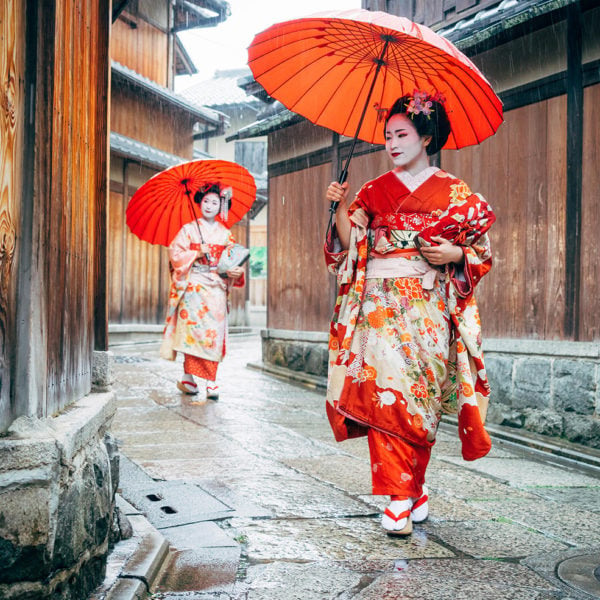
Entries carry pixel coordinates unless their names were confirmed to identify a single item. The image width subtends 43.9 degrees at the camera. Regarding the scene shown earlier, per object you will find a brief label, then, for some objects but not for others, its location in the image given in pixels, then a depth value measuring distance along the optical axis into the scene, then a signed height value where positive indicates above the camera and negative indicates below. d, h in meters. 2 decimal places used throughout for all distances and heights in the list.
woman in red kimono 3.60 -0.10
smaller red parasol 7.79 +1.06
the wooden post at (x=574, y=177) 6.03 +0.96
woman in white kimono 7.98 +0.03
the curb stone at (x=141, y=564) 2.56 -1.03
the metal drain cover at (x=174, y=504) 3.62 -1.09
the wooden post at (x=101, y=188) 3.31 +0.47
